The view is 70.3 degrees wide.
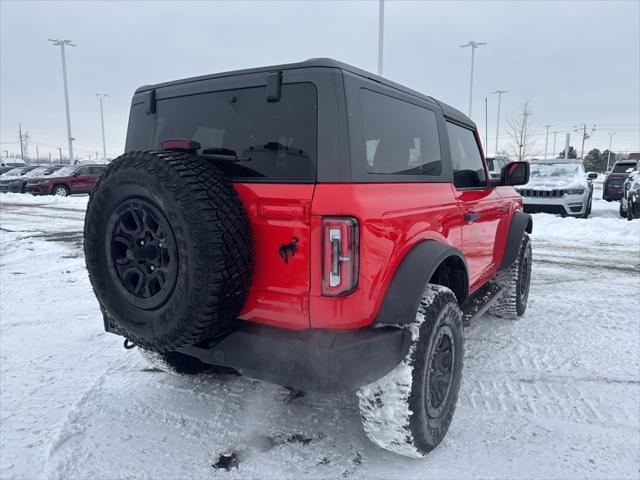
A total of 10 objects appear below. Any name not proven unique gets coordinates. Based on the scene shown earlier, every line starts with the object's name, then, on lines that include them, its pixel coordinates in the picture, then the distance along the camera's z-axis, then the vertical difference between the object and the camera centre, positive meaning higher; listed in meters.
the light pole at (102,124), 49.66 +5.14
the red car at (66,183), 20.78 -0.23
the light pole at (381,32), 16.73 +5.38
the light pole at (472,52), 31.77 +9.08
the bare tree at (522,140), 32.69 +2.93
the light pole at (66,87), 34.34 +6.98
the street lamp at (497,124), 43.92 +5.36
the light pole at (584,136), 67.56 +6.58
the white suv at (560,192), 11.80 -0.32
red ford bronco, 2.02 -0.32
